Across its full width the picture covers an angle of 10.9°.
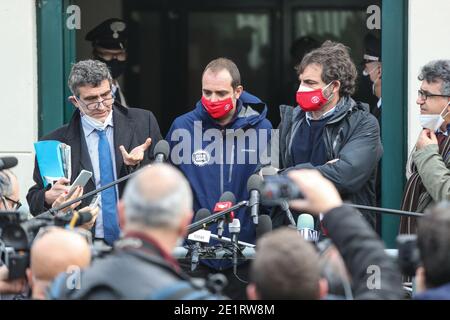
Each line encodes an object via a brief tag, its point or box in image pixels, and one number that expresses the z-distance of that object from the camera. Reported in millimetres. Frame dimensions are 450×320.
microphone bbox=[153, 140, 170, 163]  12043
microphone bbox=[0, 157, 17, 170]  11149
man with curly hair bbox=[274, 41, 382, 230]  13291
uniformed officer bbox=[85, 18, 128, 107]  17984
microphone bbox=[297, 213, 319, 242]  12189
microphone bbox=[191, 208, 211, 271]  12143
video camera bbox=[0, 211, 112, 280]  9524
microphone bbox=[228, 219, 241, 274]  12074
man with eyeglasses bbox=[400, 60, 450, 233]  13029
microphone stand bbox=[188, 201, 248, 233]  11596
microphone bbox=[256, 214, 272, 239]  12105
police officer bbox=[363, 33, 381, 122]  16720
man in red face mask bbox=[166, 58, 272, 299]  13815
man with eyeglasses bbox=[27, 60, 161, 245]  13915
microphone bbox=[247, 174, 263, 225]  11496
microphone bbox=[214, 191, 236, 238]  11944
